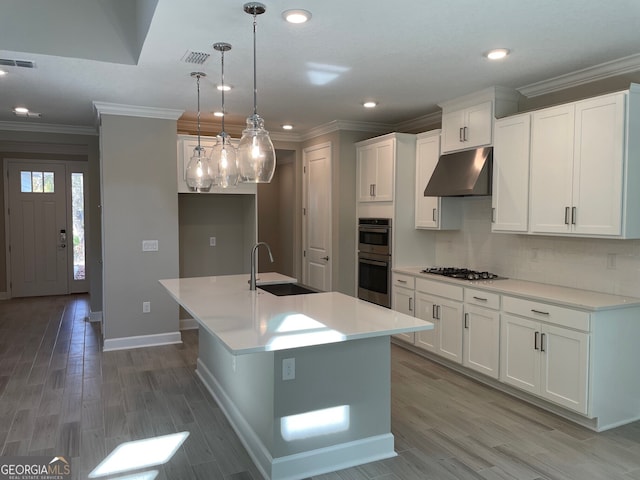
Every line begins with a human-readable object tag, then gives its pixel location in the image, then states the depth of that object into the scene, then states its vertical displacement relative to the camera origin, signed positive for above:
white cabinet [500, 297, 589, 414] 3.25 -1.01
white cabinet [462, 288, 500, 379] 3.92 -0.97
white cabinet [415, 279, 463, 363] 4.34 -0.94
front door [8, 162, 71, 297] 8.05 -0.19
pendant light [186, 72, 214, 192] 3.62 +0.36
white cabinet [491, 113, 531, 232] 3.91 +0.38
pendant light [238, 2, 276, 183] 2.71 +0.38
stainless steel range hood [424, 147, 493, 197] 4.24 +0.42
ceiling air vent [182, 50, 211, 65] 3.31 +1.16
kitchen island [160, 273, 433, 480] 2.57 -0.96
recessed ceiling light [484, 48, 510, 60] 3.24 +1.16
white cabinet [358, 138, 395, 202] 5.23 +0.56
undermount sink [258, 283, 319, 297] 4.05 -0.62
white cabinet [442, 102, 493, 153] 4.27 +0.87
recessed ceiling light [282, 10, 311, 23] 2.62 +1.14
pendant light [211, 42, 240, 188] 3.29 +0.41
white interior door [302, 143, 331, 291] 6.01 +0.01
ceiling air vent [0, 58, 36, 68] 3.50 +1.17
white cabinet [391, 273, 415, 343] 4.93 -0.81
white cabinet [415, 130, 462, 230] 4.93 +0.19
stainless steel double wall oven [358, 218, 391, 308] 5.29 -0.48
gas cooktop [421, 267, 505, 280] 4.43 -0.53
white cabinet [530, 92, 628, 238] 3.22 +0.36
